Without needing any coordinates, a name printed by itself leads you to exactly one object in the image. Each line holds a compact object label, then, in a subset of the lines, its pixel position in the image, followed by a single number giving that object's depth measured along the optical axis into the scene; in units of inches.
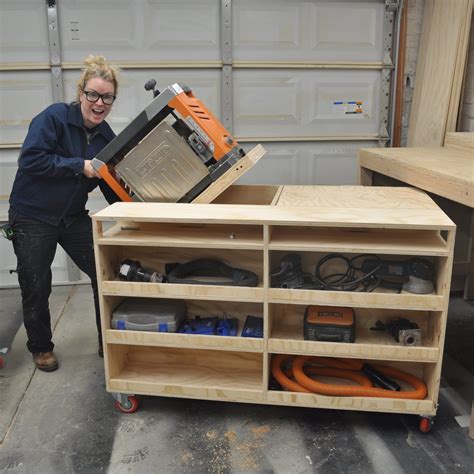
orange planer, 78.4
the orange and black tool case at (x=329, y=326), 77.6
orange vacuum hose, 77.2
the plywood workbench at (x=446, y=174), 79.2
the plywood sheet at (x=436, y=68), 126.9
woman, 85.4
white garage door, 135.3
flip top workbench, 72.2
